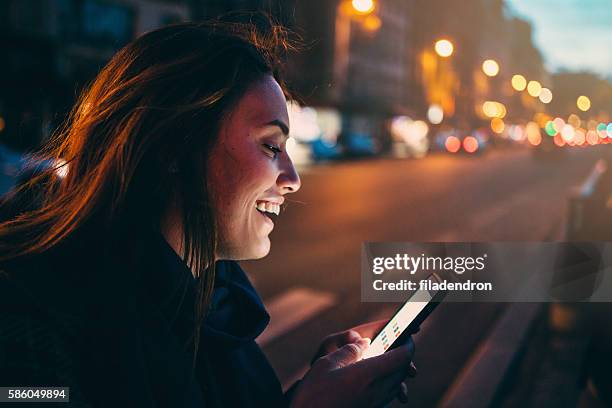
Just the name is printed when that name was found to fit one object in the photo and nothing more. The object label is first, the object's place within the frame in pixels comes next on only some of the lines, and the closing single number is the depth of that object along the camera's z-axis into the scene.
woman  1.07
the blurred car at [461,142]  39.25
